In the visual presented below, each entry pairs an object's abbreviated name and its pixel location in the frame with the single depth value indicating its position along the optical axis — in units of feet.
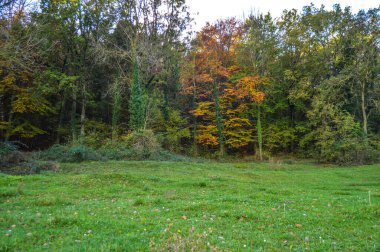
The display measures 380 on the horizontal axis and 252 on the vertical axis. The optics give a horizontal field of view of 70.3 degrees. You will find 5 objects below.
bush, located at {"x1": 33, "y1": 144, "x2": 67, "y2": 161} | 72.74
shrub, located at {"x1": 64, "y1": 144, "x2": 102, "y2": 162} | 71.25
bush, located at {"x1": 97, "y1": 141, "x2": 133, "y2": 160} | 78.27
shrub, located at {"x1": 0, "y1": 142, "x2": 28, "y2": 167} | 57.59
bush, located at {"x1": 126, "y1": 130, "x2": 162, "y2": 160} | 80.84
